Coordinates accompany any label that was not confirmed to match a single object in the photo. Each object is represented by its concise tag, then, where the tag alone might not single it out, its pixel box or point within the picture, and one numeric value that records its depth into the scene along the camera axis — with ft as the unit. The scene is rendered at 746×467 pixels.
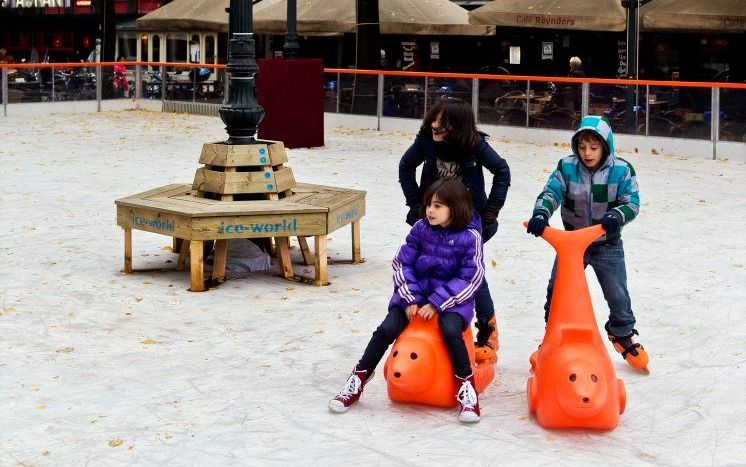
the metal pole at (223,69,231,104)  81.82
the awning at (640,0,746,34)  68.28
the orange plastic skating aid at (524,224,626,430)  18.22
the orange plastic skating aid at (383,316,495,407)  19.20
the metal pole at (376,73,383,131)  72.28
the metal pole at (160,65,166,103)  87.20
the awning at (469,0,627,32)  71.77
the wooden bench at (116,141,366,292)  28.04
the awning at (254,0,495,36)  85.20
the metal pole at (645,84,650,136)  60.39
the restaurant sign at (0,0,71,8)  161.27
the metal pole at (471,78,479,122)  67.21
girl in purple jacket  19.31
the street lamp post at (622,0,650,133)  65.26
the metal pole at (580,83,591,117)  62.69
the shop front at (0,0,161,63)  160.15
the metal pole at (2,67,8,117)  80.53
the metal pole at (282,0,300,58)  70.23
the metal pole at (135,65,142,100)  89.15
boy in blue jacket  20.47
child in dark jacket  21.36
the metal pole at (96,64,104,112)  86.89
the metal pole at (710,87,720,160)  57.98
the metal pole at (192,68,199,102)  83.97
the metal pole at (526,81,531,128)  64.84
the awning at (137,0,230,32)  96.58
